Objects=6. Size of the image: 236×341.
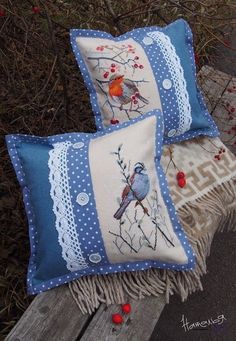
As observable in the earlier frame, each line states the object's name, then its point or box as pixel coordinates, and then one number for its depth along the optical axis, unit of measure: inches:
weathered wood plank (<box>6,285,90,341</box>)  47.1
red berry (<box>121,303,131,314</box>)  49.7
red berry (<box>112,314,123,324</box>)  48.8
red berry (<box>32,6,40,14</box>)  64.2
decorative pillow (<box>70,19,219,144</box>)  57.0
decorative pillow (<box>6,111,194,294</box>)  46.8
